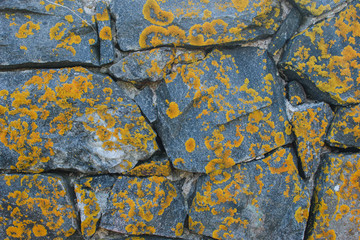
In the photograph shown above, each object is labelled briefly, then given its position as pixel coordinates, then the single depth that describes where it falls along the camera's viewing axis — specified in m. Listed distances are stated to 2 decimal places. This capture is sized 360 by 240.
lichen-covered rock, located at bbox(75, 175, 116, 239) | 2.30
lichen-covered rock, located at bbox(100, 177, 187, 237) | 2.33
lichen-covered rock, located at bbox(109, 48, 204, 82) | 2.39
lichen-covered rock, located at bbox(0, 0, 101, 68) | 2.26
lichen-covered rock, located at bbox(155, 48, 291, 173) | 2.38
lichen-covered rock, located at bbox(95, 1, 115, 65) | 2.39
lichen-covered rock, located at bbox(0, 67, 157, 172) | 2.24
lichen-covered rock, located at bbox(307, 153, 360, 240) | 2.39
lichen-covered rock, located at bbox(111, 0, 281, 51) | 2.38
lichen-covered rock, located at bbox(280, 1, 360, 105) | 2.40
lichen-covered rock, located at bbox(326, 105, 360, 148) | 2.43
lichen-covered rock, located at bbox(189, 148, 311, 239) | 2.41
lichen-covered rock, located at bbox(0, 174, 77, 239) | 2.24
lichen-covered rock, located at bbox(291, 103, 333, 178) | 2.46
